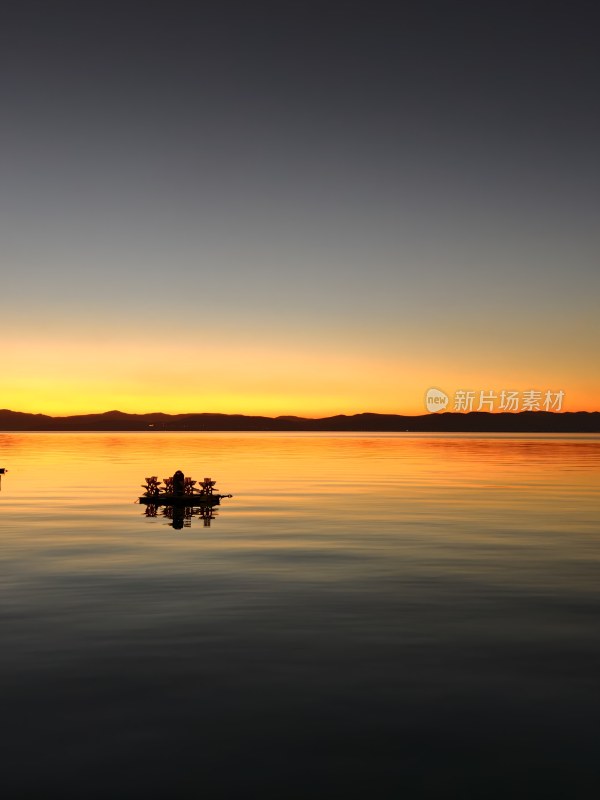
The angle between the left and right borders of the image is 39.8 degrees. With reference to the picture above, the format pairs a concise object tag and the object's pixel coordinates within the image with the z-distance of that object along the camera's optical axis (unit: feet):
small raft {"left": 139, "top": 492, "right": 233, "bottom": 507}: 188.03
